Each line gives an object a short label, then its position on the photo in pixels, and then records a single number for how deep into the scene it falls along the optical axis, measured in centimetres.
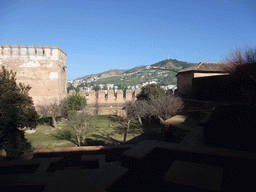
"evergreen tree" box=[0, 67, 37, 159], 706
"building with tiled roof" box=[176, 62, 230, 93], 1452
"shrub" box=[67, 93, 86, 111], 1477
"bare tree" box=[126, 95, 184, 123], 1045
